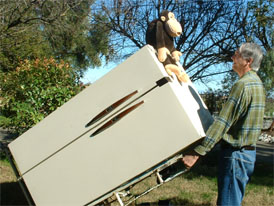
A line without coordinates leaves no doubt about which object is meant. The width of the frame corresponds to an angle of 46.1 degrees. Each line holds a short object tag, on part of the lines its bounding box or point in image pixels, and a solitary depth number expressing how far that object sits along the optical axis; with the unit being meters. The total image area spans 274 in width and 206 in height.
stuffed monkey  2.40
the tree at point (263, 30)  7.95
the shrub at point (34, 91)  4.12
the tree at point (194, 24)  8.54
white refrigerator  2.04
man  2.12
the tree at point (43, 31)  6.91
